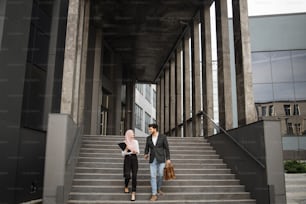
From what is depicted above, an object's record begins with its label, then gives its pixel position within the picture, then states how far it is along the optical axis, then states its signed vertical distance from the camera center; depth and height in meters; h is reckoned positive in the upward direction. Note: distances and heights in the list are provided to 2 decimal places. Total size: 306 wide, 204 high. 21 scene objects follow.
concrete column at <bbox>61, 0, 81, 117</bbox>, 9.20 +2.90
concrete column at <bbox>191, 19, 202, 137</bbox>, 14.73 +3.36
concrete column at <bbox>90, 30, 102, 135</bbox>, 15.98 +3.54
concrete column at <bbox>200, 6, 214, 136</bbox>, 12.82 +3.17
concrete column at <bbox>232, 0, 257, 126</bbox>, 8.83 +2.80
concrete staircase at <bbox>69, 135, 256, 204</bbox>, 7.00 -0.63
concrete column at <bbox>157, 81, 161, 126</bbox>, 28.00 +5.06
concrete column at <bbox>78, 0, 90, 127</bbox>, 12.45 +4.08
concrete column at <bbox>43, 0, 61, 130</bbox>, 10.35 +3.62
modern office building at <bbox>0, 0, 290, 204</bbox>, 6.79 +2.70
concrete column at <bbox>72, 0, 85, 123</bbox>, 10.33 +3.27
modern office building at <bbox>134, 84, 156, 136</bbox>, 34.62 +6.14
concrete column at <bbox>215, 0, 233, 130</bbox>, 10.80 +3.00
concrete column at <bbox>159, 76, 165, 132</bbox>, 26.22 +4.62
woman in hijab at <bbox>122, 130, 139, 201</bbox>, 6.93 -0.06
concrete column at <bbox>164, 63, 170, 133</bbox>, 23.98 +4.65
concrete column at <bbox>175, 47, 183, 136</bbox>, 19.58 +3.97
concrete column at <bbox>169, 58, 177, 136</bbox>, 21.30 +4.08
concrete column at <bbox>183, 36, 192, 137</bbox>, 17.09 +3.65
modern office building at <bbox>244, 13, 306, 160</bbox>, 20.81 +6.30
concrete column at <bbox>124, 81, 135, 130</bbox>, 25.66 +4.41
